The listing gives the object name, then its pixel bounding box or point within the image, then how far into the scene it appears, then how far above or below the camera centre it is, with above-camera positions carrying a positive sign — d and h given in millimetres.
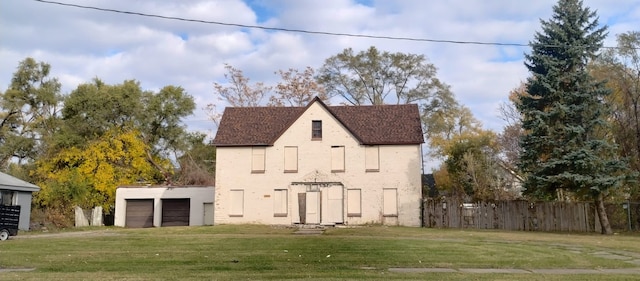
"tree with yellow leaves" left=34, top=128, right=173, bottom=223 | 40666 +3320
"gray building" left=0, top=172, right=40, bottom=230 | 29494 +859
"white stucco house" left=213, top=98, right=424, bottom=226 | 33875 +2364
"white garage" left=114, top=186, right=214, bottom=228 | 37844 +271
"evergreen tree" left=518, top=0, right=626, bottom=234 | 27656 +4929
